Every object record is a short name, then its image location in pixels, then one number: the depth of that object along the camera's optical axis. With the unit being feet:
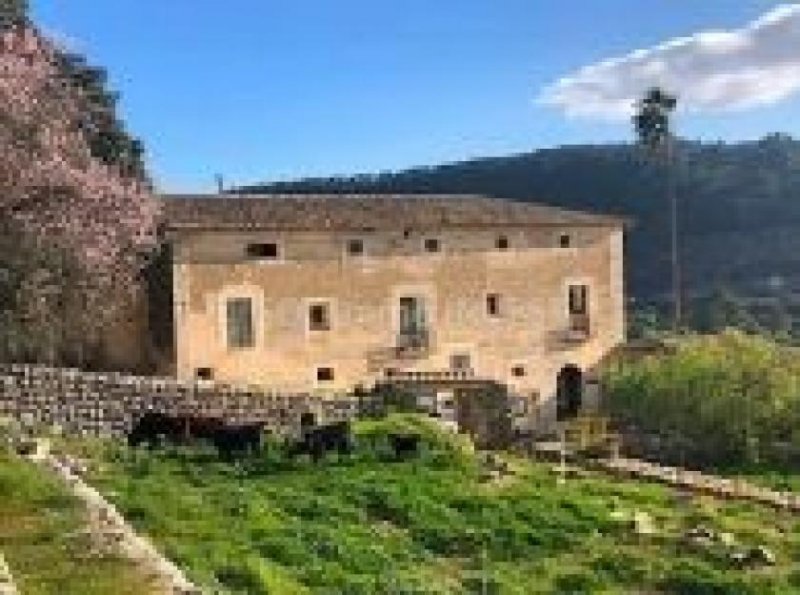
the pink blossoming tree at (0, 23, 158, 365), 96.17
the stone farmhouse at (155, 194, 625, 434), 146.92
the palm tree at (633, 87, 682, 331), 255.29
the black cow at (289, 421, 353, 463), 91.35
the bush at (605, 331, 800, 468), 121.19
